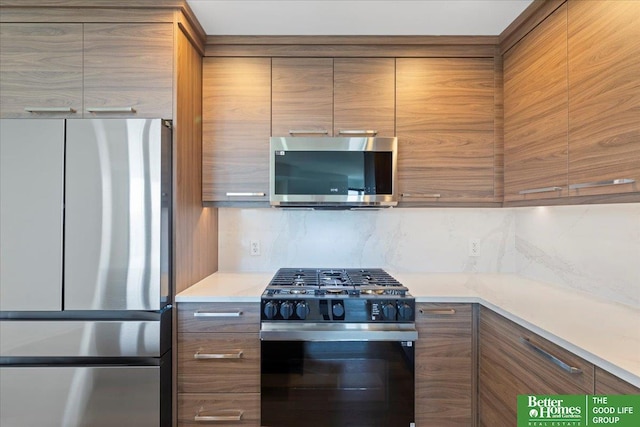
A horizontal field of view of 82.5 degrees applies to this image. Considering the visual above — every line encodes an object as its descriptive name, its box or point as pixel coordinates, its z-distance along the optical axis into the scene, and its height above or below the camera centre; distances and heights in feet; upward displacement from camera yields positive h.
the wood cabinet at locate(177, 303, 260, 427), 5.88 -2.48
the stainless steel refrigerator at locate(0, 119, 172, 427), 5.50 -0.46
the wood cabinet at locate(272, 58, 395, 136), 7.10 +2.34
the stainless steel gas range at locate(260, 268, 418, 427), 5.80 -2.32
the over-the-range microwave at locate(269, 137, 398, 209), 6.83 +0.88
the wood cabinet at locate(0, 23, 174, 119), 5.84 +2.32
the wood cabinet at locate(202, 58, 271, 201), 7.13 +1.68
